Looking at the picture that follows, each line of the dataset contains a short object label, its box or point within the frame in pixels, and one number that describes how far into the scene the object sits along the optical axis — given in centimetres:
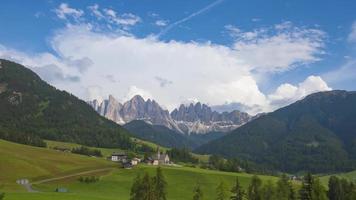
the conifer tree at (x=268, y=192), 13438
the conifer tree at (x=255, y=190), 13352
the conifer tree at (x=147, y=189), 10838
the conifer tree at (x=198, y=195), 11322
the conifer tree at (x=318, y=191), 11354
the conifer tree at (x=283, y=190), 13268
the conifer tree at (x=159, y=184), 12081
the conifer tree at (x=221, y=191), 11544
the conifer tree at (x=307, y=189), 10682
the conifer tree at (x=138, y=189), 10931
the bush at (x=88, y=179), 17325
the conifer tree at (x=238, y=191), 11356
